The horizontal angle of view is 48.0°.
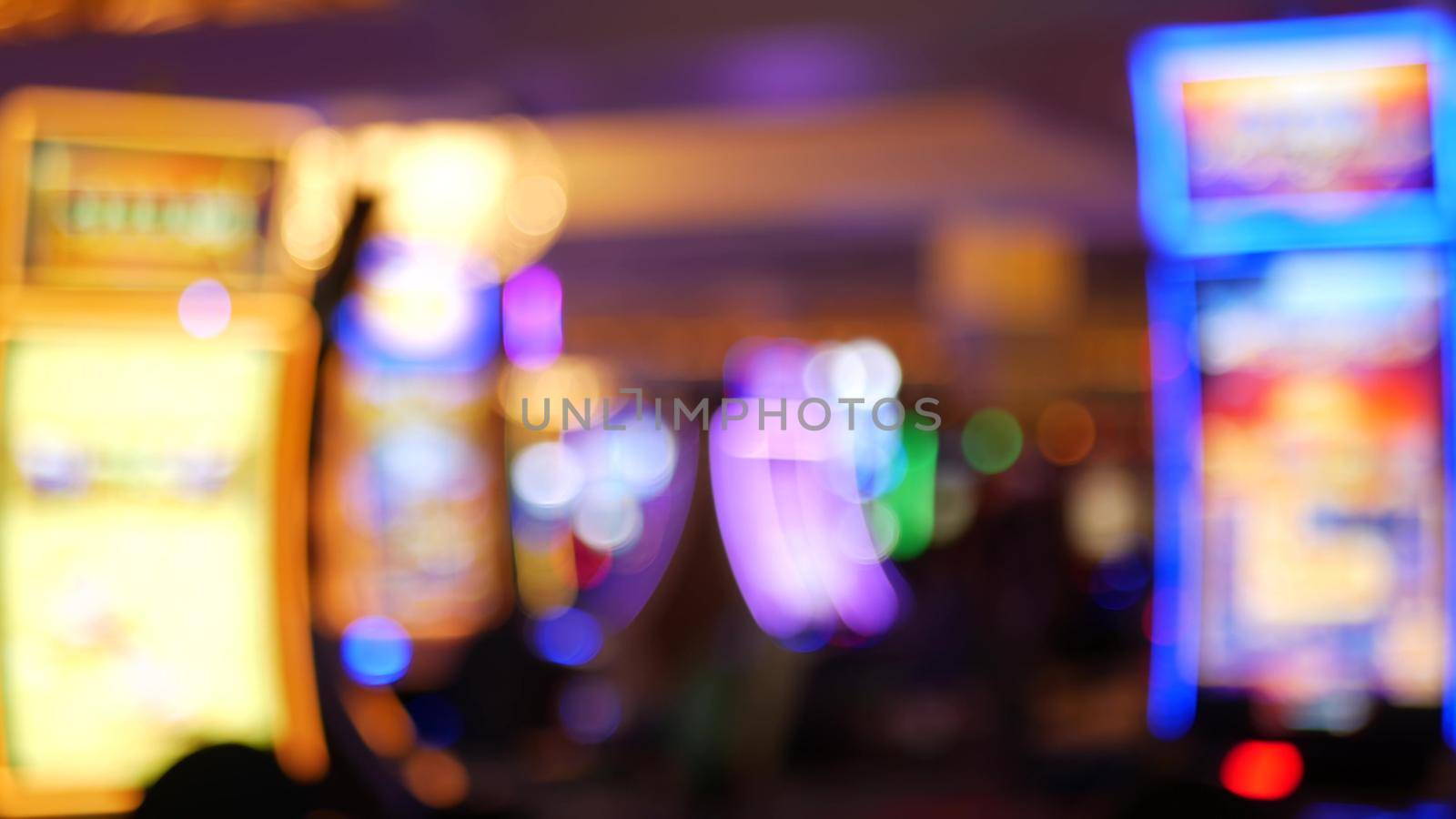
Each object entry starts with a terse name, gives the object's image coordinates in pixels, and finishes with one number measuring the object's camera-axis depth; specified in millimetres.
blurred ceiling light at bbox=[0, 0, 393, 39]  4230
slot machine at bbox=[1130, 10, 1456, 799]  3320
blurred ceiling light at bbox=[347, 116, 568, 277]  4680
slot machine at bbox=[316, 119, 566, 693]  4543
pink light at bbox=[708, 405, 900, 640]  7004
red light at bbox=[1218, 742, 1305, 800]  3344
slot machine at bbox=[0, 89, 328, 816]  2785
